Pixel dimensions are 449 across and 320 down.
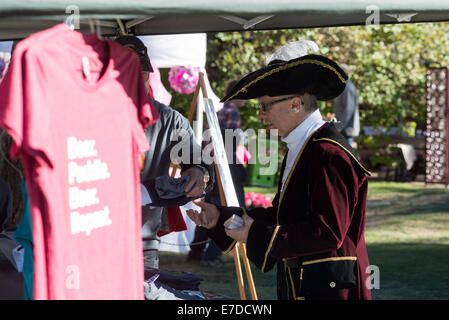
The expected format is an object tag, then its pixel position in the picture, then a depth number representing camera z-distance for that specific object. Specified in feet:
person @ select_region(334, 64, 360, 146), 33.68
